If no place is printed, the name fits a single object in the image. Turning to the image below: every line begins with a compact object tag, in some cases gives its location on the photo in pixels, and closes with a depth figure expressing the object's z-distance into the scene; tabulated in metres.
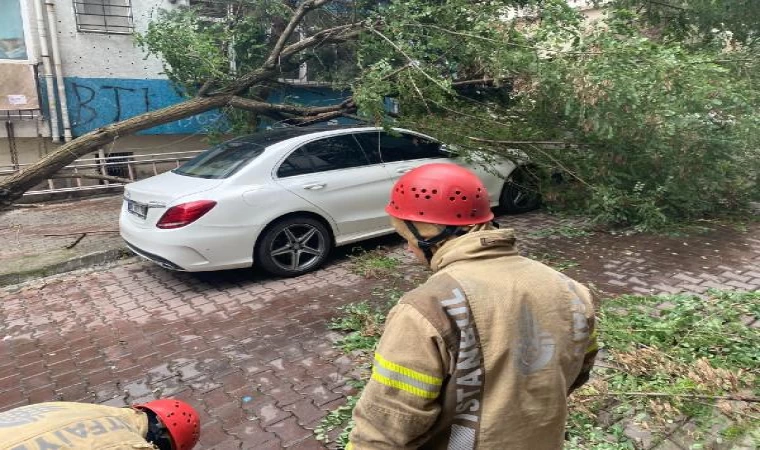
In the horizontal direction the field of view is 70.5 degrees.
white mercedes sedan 5.01
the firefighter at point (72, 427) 1.17
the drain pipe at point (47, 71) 10.14
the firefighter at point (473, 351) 1.30
